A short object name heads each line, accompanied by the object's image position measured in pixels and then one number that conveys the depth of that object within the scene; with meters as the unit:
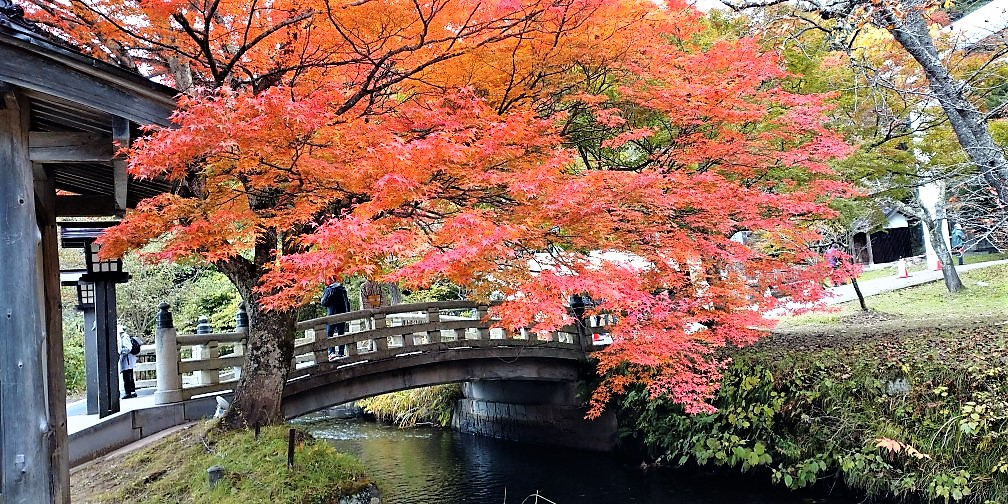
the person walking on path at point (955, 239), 23.65
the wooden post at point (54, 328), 5.75
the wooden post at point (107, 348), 8.98
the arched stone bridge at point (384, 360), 9.45
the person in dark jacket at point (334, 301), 11.62
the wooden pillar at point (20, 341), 4.87
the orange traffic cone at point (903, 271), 21.95
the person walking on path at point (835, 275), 10.44
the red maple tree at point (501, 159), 6.50
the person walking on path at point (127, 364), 10.46
